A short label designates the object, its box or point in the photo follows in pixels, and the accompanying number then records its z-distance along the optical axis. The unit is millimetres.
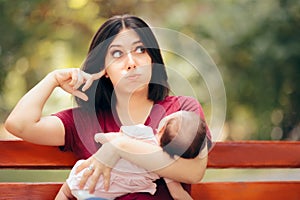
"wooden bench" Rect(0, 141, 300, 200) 2998
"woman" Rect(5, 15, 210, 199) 2716
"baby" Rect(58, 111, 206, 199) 2602
